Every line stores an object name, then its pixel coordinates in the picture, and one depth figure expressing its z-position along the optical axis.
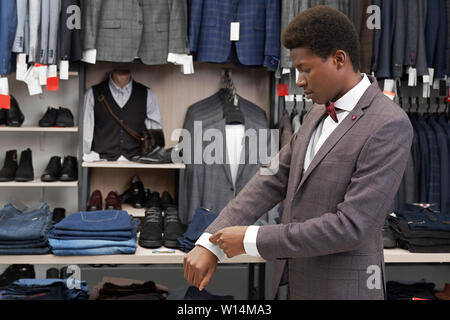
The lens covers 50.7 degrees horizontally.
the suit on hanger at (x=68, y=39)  2.98
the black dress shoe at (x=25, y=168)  3.22
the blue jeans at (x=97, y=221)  1.95
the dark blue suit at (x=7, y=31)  2.93
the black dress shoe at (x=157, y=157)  3.14
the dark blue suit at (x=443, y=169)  3.35
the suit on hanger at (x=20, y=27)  2.97
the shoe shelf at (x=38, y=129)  3.16
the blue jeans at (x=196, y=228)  2.04
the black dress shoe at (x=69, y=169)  3.22
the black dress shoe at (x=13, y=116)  3.23
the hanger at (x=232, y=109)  3.21
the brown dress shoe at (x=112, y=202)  3.23
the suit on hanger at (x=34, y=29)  2.98
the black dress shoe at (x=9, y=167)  3.20
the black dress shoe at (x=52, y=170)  3.21
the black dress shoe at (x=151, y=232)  2.06
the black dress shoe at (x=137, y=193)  3.34
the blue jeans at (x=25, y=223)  1.91
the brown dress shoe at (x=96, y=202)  3.22
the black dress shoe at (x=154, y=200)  3.26
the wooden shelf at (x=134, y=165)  3.12
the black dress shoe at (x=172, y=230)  2.08
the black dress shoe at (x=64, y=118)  3.24
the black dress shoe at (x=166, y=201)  3.27
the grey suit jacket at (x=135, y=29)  3.08
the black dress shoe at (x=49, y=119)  3.23
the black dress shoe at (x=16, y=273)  2.60
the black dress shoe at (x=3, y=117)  3.25
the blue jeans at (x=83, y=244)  1.90
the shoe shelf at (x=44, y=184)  3.16
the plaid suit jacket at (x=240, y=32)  3.18
